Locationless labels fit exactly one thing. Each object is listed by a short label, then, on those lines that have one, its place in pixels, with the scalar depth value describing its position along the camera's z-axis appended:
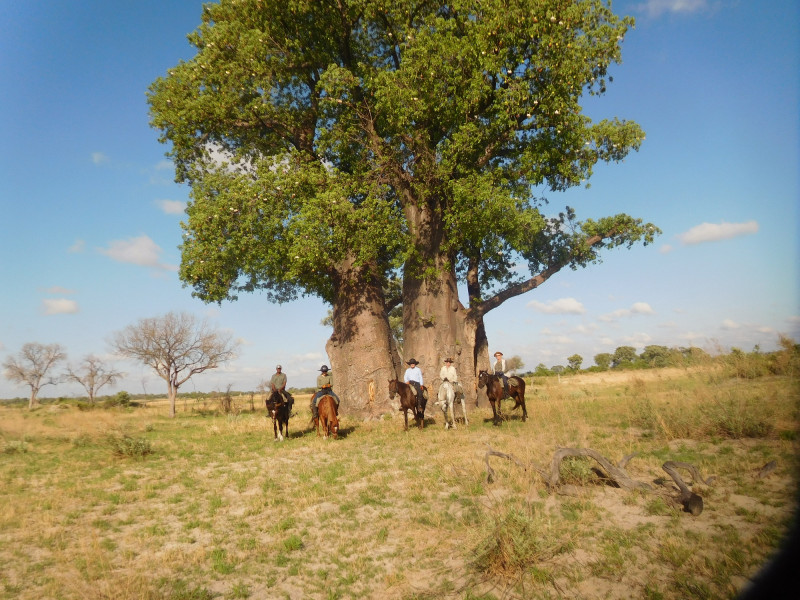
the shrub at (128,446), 13.80
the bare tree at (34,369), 56.47
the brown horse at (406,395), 16.31
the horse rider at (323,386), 15.73
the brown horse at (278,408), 15.80
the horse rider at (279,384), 16.44
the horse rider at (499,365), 16.97
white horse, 15.91
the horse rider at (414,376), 16.95
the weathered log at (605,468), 7.13
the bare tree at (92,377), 48.94
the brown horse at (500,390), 15.96
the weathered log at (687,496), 5.91
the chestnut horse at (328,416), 15.29
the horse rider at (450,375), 16.39
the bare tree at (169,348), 36.25
